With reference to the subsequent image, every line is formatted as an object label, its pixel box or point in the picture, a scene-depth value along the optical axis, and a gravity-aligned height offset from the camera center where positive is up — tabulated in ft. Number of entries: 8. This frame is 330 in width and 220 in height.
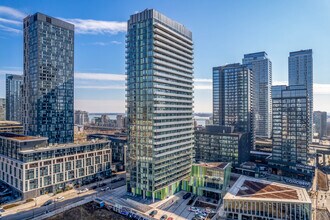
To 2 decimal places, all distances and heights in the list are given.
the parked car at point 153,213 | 252.52 -114.46
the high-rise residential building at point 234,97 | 583.99 +37.73
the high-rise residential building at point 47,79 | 449.48 +66.04
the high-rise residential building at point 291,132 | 419.74 -39.62
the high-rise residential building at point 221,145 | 473.67 -73.78
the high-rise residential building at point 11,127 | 548.80 -40.27
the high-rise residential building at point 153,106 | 288.71 +7.48
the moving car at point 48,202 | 286.99 -117.31
